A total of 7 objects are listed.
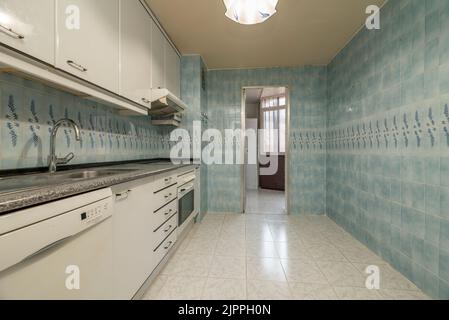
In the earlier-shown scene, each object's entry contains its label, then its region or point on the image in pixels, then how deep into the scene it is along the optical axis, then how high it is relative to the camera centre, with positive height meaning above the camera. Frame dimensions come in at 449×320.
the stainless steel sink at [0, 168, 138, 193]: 0.77 -0.11
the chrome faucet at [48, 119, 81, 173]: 1.23 +0.06
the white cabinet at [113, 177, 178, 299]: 1.10 -0.48
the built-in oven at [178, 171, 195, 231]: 2.08 -0.47
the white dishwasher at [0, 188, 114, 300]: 0.58 -0.32
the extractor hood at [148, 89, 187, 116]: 1.95 +0.56
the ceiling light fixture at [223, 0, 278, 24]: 1.41 +1.02
